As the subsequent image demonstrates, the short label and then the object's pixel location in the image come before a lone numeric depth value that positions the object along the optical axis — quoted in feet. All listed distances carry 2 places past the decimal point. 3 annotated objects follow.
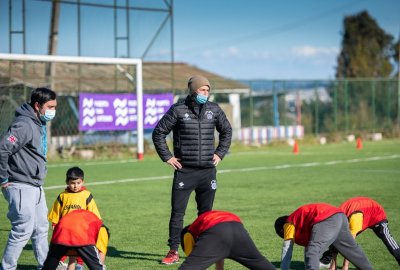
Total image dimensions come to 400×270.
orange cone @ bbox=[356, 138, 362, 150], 104.24
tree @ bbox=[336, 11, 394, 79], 193.57
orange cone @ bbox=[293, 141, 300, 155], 96.17
